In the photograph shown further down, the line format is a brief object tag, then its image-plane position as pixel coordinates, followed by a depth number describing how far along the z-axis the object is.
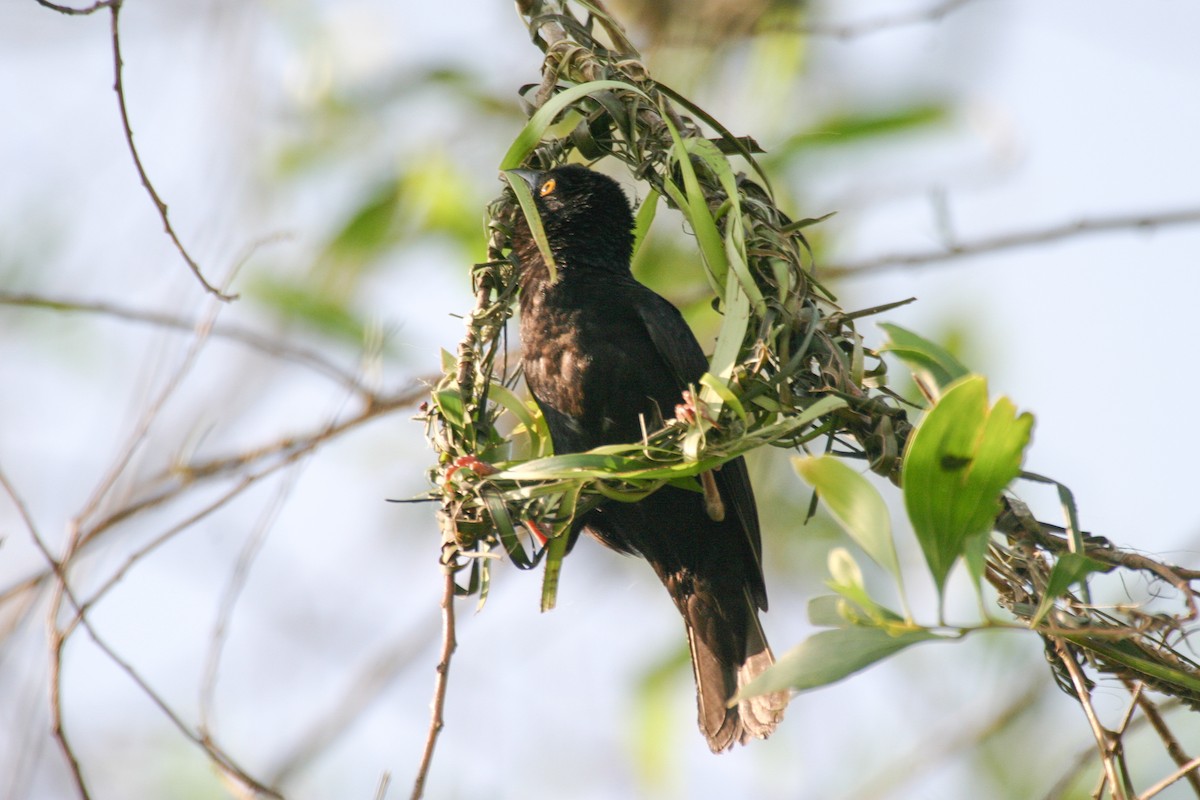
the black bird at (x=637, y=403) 6.76
